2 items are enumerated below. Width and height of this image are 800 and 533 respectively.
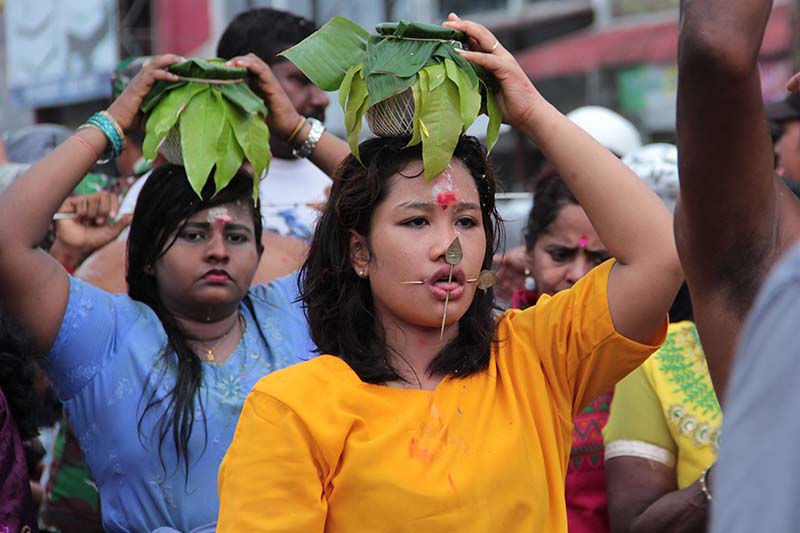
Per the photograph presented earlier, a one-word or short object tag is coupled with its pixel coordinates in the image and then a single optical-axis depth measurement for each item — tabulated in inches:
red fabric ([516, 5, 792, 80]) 1082.1
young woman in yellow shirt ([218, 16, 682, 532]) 178.4
